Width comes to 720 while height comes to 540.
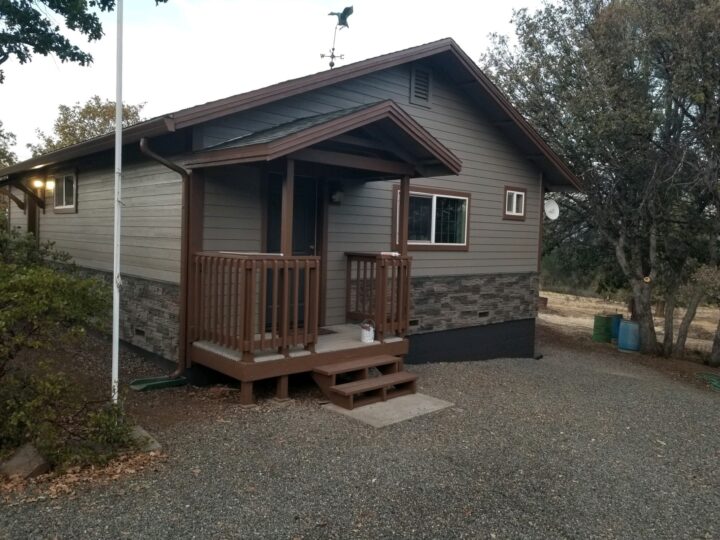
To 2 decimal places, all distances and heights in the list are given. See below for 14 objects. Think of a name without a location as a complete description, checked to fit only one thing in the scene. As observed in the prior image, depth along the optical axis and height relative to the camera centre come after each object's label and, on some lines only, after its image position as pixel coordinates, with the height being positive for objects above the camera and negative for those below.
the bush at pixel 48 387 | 3.77 -1.14
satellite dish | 10.99 +0.59
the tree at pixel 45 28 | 9.13 +3.35
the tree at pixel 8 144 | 22.38 +3.44
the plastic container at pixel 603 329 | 14.27 -2.21
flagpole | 4.38 +0.22
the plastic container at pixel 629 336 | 12.85 -2.14
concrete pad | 5.27 -1.74
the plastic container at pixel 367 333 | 6.54 -1.15
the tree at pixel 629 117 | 10.04 +2.40
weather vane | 9.72 +3.76
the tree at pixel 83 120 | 23.98 +4.48
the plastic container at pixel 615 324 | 13.95 -2.04
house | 5.74 +0.21
